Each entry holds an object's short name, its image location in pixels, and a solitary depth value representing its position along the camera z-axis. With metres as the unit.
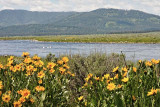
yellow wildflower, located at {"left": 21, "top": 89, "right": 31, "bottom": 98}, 3.87
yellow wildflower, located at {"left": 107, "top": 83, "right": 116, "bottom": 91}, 4.01
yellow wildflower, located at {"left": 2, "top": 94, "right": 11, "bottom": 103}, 4.00
